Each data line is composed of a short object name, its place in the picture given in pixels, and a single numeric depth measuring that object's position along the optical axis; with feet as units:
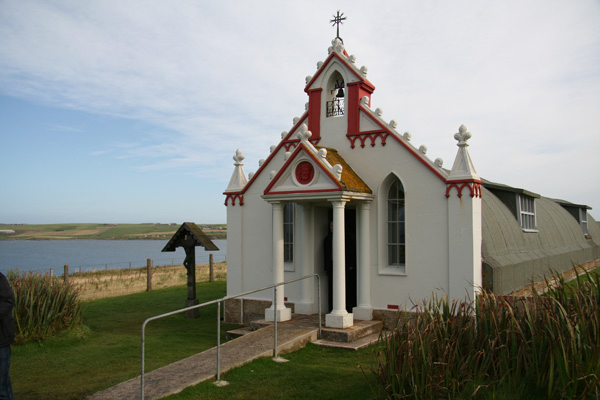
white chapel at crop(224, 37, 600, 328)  38.52
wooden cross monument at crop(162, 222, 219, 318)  52.90
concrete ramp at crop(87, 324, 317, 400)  24.82
